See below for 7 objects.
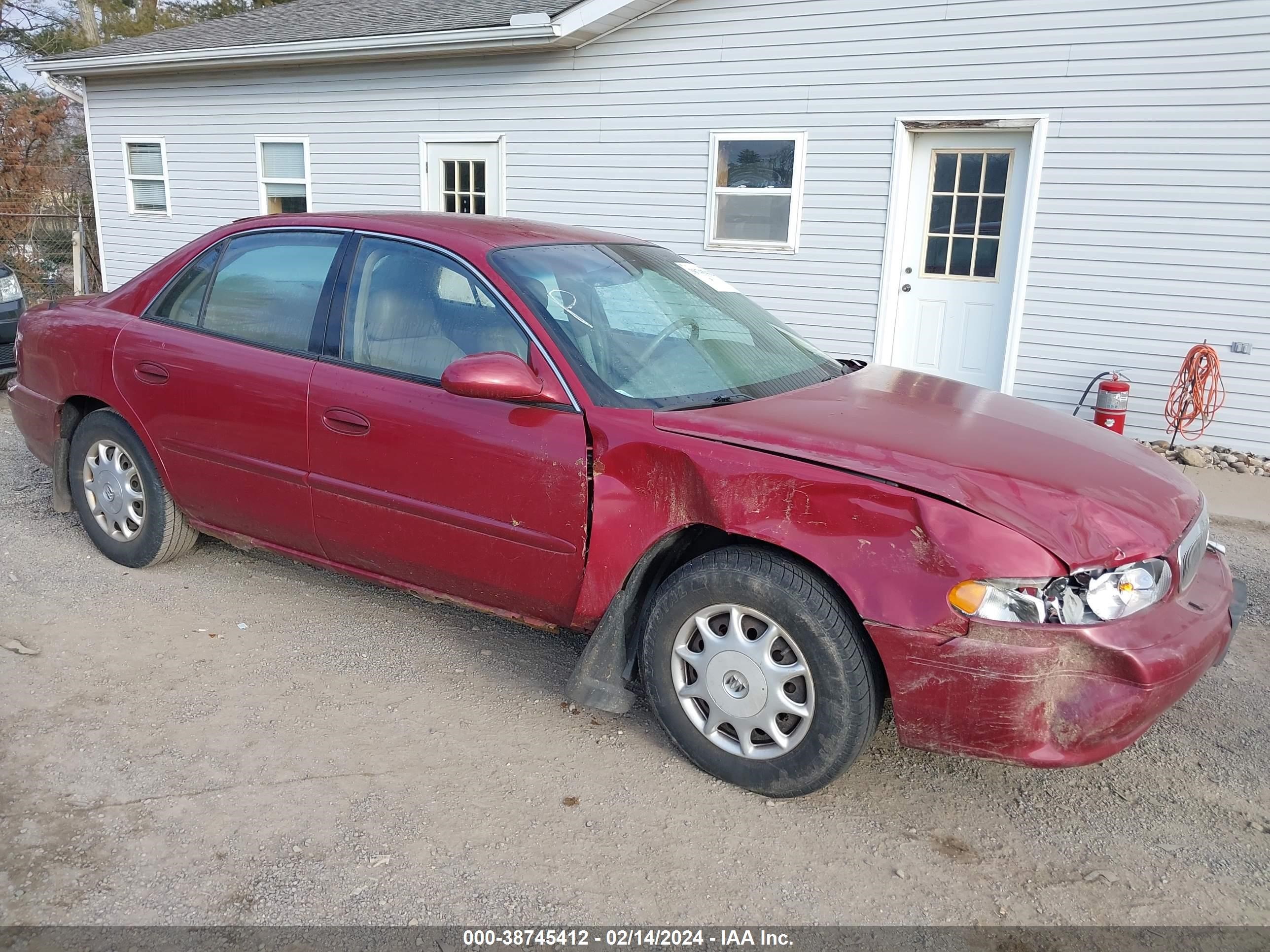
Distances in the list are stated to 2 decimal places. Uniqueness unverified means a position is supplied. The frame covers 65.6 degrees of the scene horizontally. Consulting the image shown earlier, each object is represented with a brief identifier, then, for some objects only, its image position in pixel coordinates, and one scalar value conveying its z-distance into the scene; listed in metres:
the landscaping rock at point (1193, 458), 7.29
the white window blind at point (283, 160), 11.85
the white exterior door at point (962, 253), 8.02
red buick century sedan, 2.57
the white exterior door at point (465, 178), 10.52
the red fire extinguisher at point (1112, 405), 7.15
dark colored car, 8.45
